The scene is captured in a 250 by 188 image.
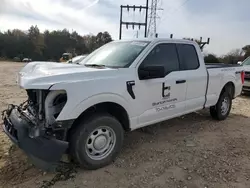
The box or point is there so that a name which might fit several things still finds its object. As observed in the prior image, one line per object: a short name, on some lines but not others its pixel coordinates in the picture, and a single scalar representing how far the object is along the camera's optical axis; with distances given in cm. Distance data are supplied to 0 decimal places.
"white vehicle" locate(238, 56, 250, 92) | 757
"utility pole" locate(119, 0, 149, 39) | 1925
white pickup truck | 232
